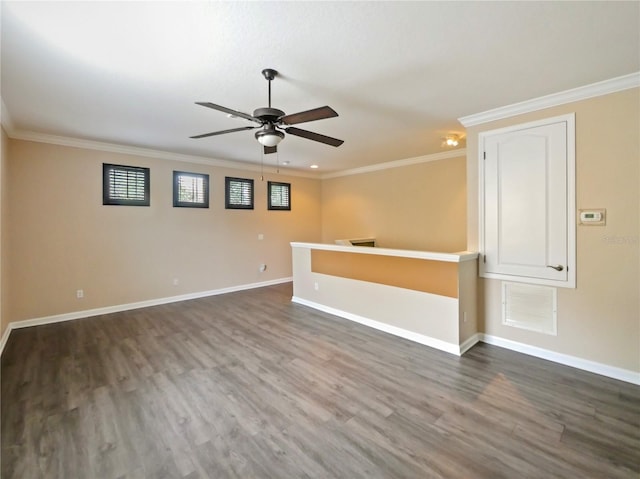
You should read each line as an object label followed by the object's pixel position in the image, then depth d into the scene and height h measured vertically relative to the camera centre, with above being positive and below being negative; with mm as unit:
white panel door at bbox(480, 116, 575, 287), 2934 +359
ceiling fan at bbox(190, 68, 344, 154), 2222 +964
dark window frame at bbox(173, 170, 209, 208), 5418 +878
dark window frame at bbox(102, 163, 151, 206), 4703 +898
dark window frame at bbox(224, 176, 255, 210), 6102 +957
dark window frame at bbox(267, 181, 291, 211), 6840 +1006
